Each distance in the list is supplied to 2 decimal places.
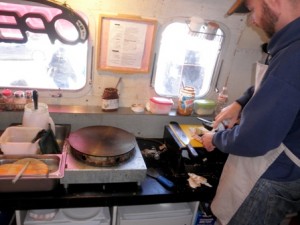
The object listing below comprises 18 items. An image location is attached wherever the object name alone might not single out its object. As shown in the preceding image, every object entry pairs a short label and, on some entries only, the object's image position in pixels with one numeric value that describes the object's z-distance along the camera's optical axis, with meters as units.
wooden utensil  1.10
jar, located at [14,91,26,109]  1.56
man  0.86
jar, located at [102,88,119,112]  1.67
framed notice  1.55
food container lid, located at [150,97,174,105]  1.76
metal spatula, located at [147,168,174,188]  1.37
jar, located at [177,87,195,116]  1.79
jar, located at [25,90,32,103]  1.58
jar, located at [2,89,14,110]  1.54
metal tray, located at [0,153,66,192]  1.13
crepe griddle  1.24
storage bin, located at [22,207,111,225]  1.26
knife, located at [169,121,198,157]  1.40
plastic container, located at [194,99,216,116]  1.85
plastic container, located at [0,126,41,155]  1.24
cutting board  1.48
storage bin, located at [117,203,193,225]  1.36
